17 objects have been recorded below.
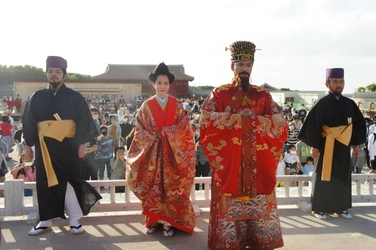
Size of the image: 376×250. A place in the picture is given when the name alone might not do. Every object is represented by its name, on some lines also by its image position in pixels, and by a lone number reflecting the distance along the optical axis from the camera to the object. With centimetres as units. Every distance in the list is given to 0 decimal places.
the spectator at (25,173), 588
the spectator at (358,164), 866
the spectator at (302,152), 814
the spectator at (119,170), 670
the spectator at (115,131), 986
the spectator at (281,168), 722
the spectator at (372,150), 825
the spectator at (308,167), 762
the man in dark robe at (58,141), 389
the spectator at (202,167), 702
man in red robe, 321
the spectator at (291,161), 771
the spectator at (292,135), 929
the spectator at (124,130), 1060
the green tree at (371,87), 4038
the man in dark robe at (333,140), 438
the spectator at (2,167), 653
